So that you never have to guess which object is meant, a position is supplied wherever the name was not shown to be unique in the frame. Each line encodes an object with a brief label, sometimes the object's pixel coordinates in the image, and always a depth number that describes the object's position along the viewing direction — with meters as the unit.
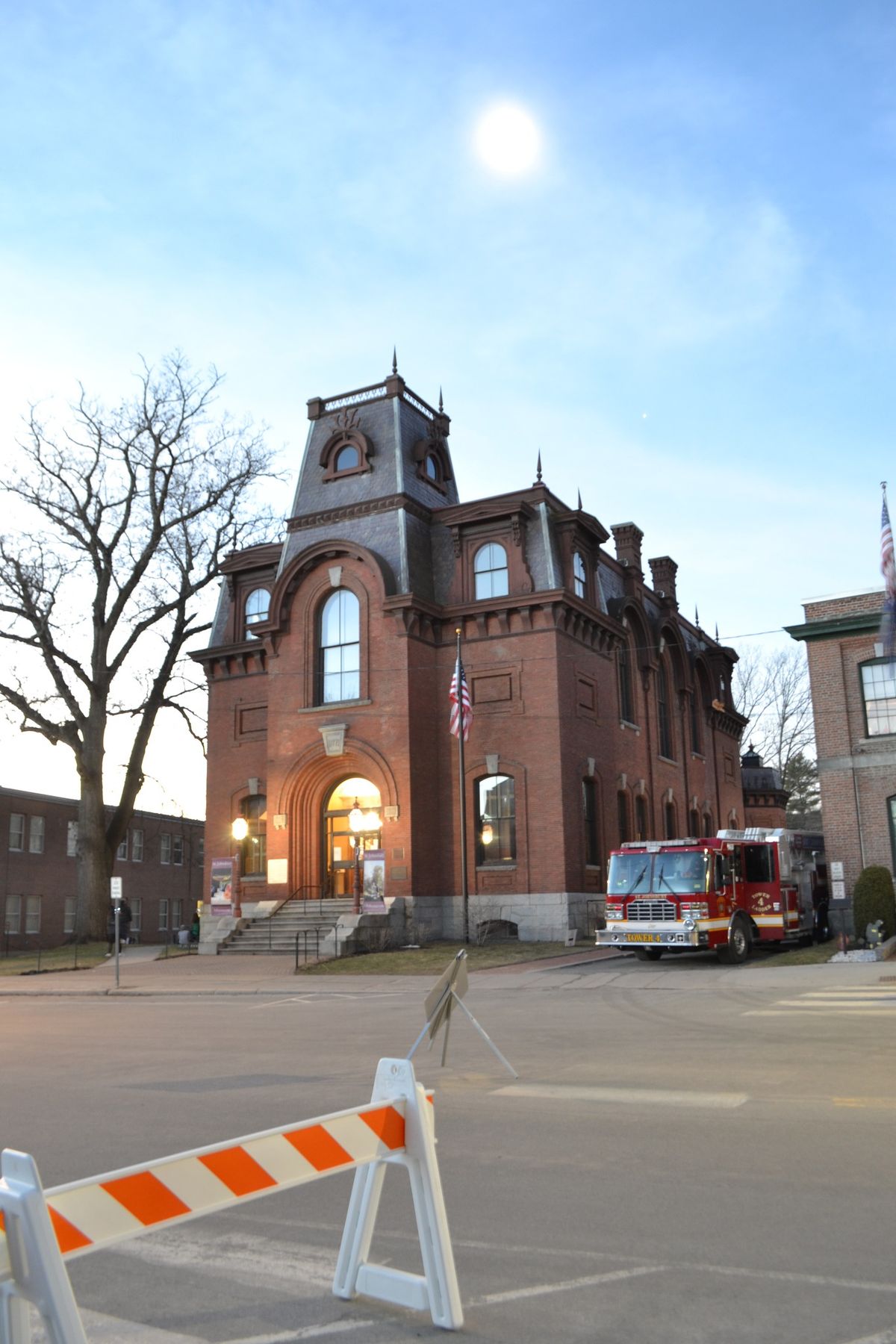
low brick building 52.31
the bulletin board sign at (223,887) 33.16
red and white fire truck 23.89
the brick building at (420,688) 32.97
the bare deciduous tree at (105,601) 39.25
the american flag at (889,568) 24.59
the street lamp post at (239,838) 35.84
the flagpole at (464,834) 29.93
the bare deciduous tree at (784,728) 62.69
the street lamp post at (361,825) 32.75
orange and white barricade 3.05
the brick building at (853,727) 28.11
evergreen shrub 25.56
